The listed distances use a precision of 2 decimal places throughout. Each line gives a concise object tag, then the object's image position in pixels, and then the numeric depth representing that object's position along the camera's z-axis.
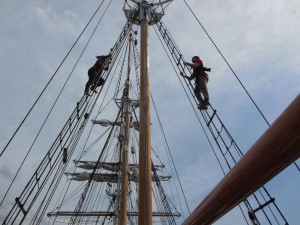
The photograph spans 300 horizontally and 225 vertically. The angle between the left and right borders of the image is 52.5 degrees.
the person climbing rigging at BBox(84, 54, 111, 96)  9.89
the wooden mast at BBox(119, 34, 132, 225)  13.35
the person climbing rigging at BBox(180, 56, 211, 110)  7.73
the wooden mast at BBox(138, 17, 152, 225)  4.36
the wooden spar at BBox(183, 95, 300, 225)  1.09
